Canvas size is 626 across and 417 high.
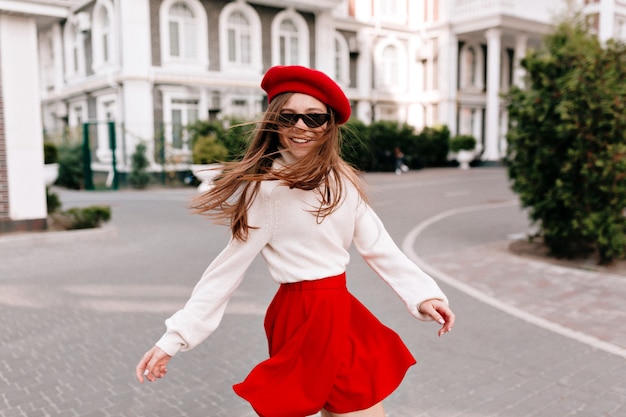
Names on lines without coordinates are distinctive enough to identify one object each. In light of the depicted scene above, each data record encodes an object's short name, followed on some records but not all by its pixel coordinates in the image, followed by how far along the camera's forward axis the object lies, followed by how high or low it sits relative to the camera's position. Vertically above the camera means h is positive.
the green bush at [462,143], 30.89 -0.02
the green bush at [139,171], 20.47 -0.90
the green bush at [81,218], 10.36 -1.31
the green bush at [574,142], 7.16 +0.00
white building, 21.80 +3.97
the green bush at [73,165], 20.66 -0.68
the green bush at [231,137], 20.09 +0.27
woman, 2.06 -0.47
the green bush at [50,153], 14.84 -0.18
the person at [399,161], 26.92 -0.86
